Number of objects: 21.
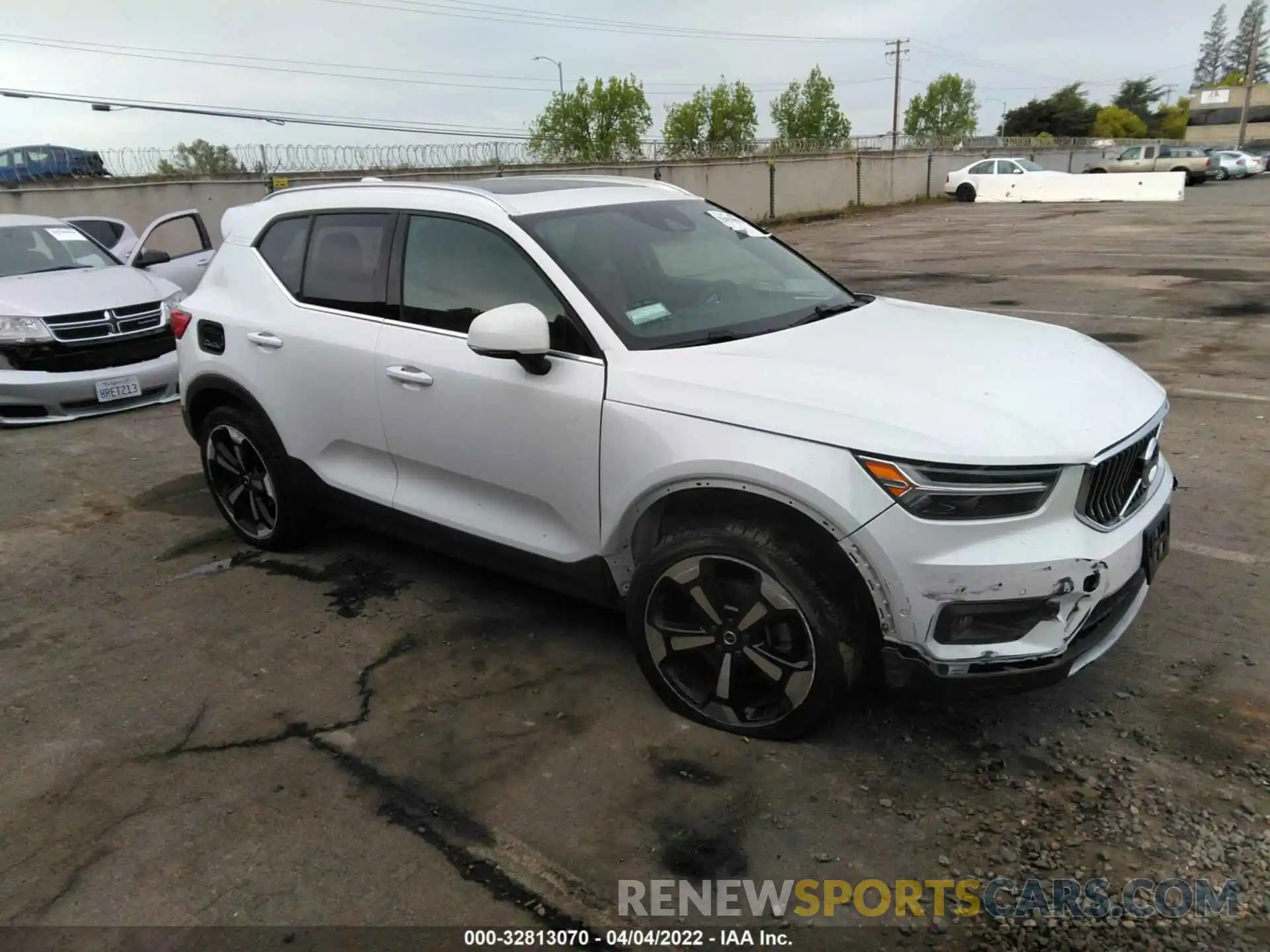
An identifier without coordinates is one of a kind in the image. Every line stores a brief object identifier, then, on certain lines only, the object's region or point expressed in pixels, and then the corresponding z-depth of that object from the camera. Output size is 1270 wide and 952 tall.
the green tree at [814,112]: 76.88
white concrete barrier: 31.59
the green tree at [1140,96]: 96.88
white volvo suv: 2.70
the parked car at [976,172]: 34.28
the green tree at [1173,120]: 84.62
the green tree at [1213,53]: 134.12
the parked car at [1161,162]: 40.06
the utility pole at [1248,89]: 70.00
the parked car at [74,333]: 7.76
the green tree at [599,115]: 65.25
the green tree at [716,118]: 70.81
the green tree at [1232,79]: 111.79
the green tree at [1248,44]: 109.31
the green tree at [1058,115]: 77.50
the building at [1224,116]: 78.56
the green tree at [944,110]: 103.19
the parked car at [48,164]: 18.41
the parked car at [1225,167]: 44.69
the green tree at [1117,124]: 76.62
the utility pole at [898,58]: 73.62
